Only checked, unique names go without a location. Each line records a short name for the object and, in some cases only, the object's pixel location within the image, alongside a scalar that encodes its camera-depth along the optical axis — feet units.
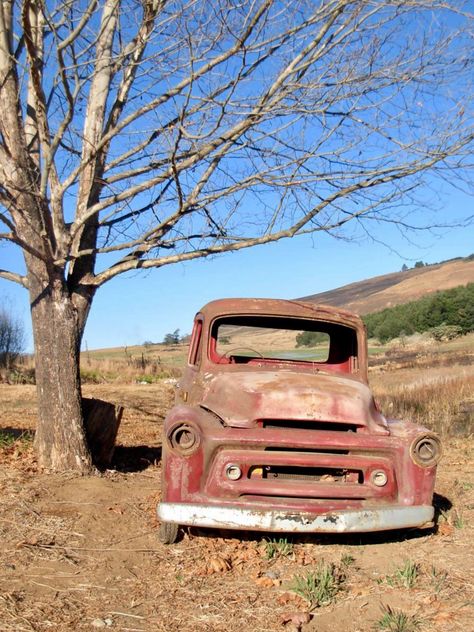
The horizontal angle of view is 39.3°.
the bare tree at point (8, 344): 73.77
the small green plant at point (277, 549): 14.57
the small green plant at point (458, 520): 16.66
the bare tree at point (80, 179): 19.58
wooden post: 22.24
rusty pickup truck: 13.74
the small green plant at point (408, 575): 12.80
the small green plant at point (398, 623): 10.85
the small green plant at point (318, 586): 12.19
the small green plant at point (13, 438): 23.85
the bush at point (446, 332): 125.49
